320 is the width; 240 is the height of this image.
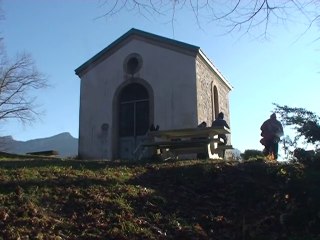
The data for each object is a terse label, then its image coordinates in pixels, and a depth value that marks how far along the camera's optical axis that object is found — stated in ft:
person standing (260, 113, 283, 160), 35.35
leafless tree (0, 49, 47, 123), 87.70
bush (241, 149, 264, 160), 47.03
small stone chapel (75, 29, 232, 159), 49.59
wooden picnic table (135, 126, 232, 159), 33.62
